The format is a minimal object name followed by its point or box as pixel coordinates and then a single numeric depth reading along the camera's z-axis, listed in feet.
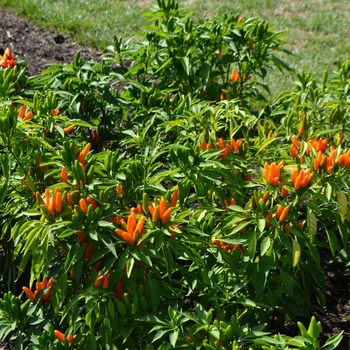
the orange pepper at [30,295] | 9.82
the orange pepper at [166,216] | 8.98
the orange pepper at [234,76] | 15.58
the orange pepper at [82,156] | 9.81
